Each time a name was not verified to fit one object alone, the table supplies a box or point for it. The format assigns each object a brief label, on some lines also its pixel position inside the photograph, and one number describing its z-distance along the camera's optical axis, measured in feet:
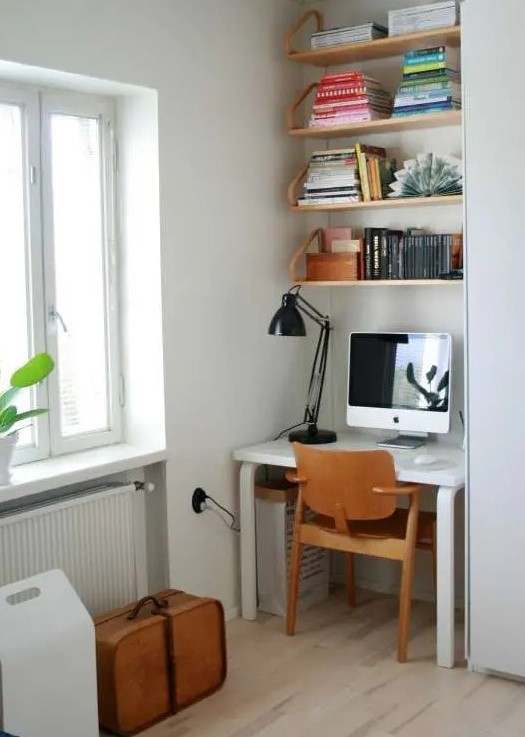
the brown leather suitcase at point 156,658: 10.43
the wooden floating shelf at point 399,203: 13.01
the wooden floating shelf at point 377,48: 12.83
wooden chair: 12.04
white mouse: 12.49
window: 11.73
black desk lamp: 13.43
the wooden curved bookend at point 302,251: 14.38
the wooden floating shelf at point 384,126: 12.95
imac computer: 13.43
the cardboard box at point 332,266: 13.96
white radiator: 11.10
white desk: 11.97
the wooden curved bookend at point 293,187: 14.26
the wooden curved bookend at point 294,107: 14.28
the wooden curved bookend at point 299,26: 14.15
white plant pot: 10.91
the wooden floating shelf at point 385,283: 13.07
